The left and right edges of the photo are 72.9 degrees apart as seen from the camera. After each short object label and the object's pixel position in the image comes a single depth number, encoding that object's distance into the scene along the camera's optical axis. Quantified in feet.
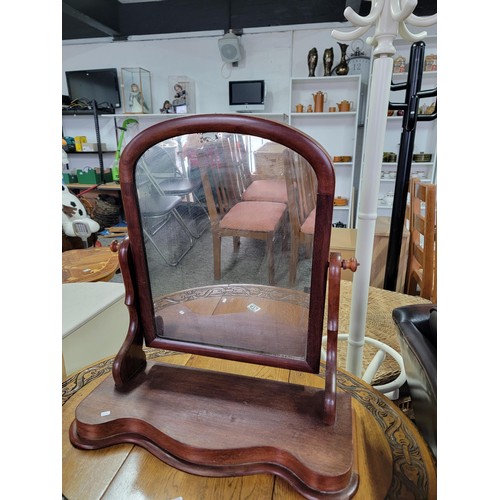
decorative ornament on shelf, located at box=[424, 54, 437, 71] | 9.98
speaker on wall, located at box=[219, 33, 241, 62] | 11.35
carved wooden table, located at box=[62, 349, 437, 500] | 1.66
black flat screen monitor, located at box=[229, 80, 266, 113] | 11.91
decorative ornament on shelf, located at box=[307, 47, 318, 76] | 10.96
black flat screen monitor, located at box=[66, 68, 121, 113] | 13.30
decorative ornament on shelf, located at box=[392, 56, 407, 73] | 10.54
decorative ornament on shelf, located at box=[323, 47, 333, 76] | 10.85
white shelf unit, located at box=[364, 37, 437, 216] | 11.03
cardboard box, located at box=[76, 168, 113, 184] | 13.67
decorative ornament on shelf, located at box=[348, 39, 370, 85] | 11.05
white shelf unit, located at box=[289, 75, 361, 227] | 11.49
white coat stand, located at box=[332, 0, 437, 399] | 2.12
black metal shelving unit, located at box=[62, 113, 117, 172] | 14.32
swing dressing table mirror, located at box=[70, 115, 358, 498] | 1.71
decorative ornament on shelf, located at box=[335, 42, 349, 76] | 10.83
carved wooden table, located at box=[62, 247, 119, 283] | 5.53
